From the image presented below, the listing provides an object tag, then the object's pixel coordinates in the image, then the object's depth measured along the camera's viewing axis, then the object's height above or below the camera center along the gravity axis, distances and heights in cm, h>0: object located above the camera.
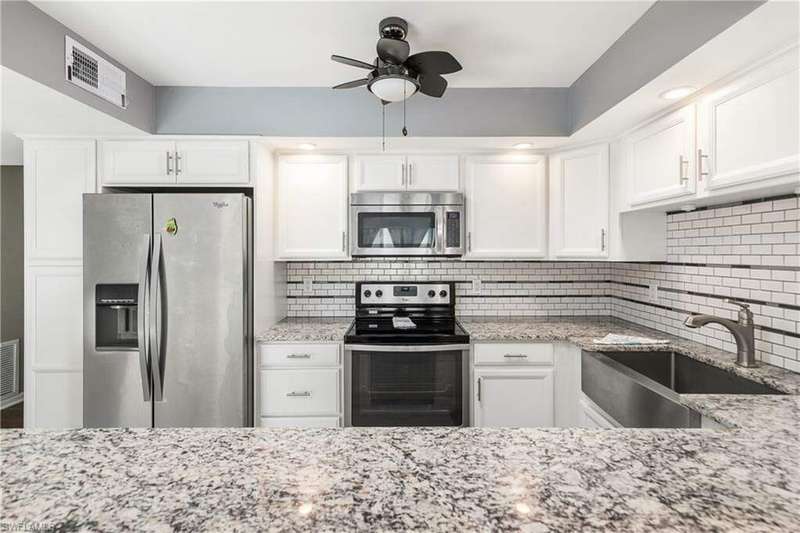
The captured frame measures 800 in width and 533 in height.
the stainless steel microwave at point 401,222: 270 +29
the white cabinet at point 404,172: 274 +63
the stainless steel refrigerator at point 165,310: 223 -26
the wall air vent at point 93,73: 184 +94
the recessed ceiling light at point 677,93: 177 +77
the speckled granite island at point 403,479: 62 -39
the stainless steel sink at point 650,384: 156 -56
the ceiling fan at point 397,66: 167 +89
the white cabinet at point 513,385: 247 -76
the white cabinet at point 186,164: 246 +62
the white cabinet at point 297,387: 245 -76
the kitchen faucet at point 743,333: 173 -30
